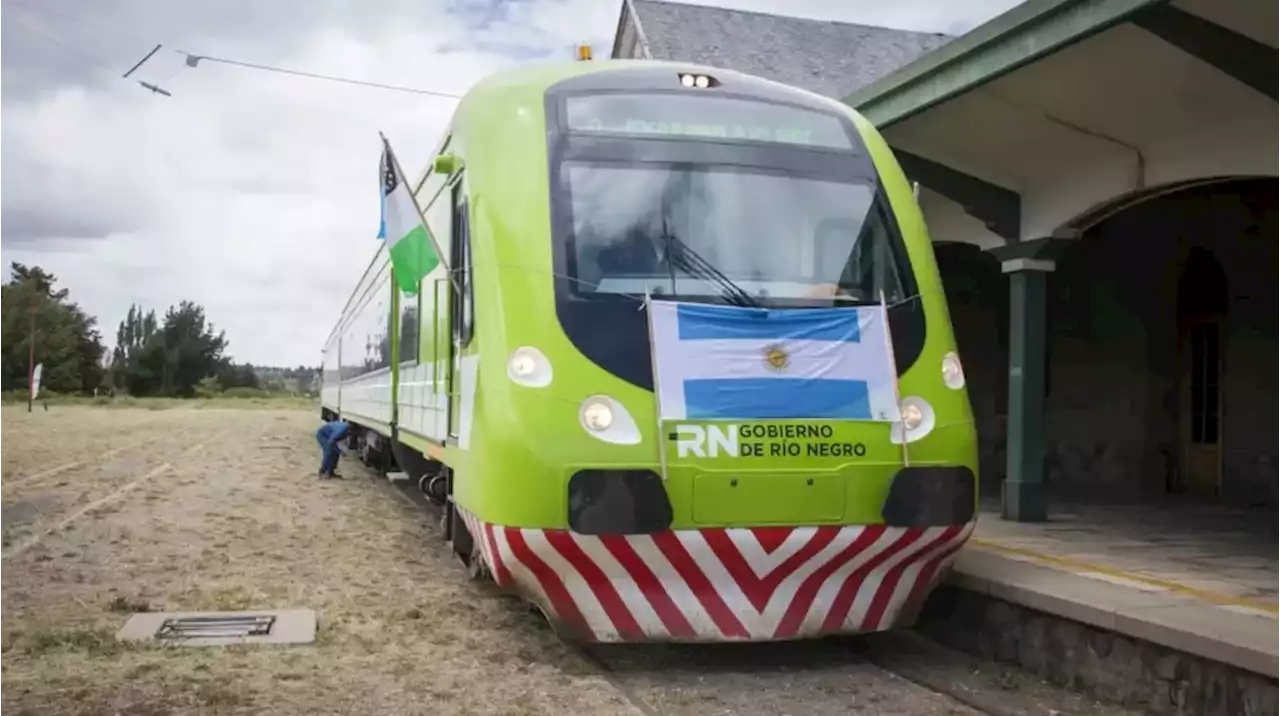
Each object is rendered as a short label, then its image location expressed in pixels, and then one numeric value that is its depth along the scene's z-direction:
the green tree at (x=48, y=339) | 66.38
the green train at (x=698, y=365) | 5.80
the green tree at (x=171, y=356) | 83.00
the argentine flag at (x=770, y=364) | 5.95
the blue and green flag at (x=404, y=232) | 8.05
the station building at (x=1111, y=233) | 7.84
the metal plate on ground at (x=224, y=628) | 6.68
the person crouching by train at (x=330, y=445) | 17.36
